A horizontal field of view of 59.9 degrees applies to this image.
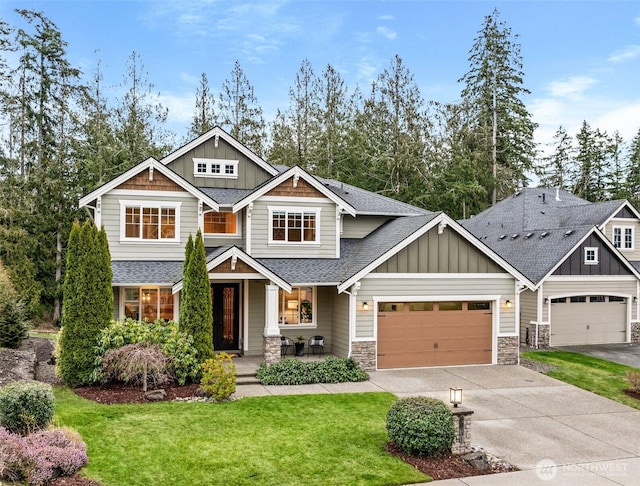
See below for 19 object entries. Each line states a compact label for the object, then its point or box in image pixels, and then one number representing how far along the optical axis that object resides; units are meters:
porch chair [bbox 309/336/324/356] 17.83
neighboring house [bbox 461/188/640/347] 21.77
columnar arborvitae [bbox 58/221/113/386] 13.25
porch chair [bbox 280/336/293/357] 17.73
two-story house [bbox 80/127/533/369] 16.69
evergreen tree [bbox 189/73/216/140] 35.03
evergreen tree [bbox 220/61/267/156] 35.41
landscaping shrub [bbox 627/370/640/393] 14.51
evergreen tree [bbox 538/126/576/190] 47.62
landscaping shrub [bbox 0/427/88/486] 7.54
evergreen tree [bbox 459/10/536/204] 39.53
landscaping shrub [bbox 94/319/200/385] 13.42
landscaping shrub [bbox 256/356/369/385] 14.69
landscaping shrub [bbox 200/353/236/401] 12.38
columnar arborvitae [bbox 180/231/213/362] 14.15
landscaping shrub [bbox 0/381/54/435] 8.80
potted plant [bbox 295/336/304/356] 17.81
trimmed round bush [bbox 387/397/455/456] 9.20
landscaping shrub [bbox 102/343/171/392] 12.94
